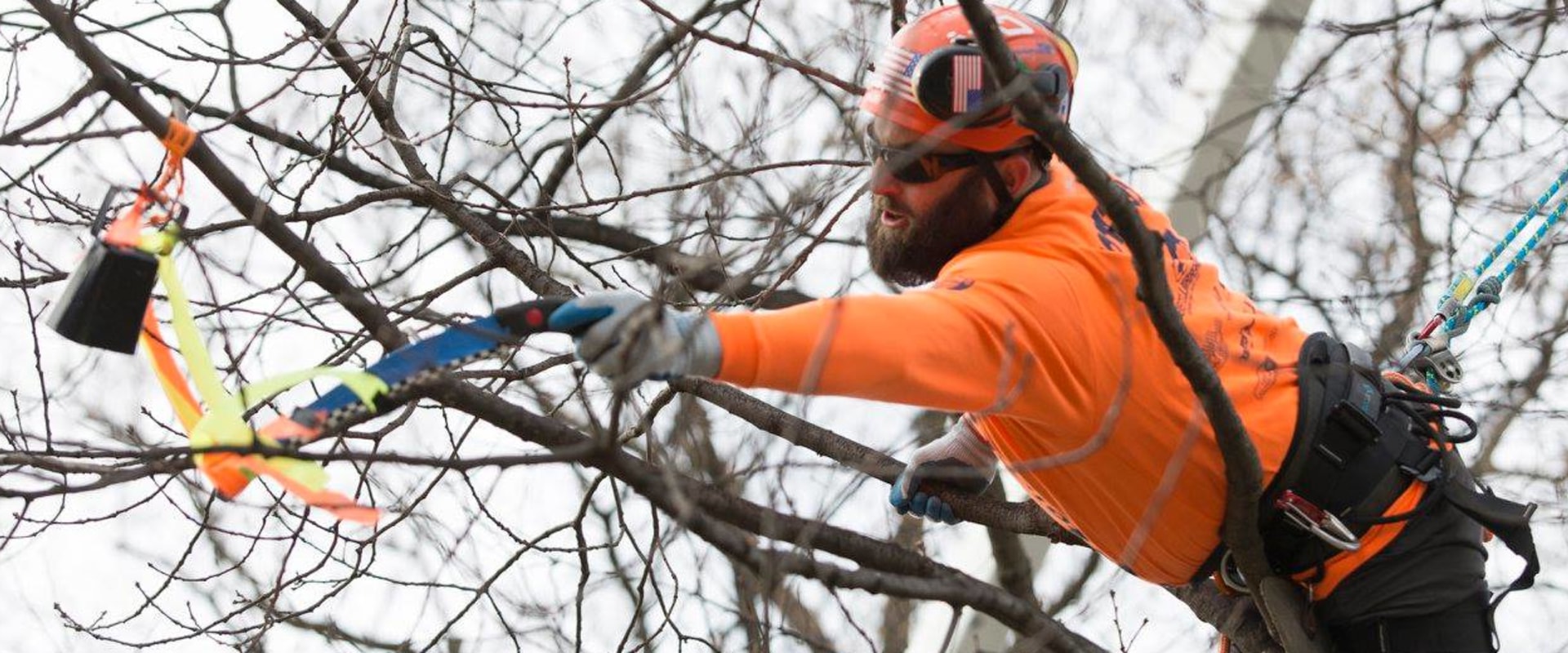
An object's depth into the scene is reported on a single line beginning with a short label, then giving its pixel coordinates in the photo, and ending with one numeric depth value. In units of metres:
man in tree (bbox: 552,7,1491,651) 5.20
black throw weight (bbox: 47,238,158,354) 4.54
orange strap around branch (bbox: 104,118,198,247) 4.58
